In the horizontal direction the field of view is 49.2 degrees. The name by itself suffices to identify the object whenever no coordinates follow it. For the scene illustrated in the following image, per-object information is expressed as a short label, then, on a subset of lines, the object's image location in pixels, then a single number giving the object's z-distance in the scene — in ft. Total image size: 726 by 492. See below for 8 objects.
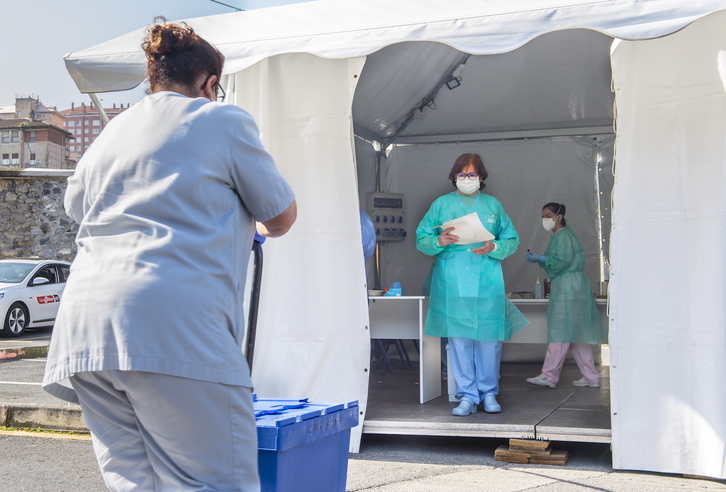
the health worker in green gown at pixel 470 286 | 17.26
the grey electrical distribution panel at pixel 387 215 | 26.86
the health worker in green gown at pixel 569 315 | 22.07
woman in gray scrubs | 5.53
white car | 41.42
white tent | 13.24
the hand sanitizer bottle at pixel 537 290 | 25.38
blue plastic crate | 7.51
